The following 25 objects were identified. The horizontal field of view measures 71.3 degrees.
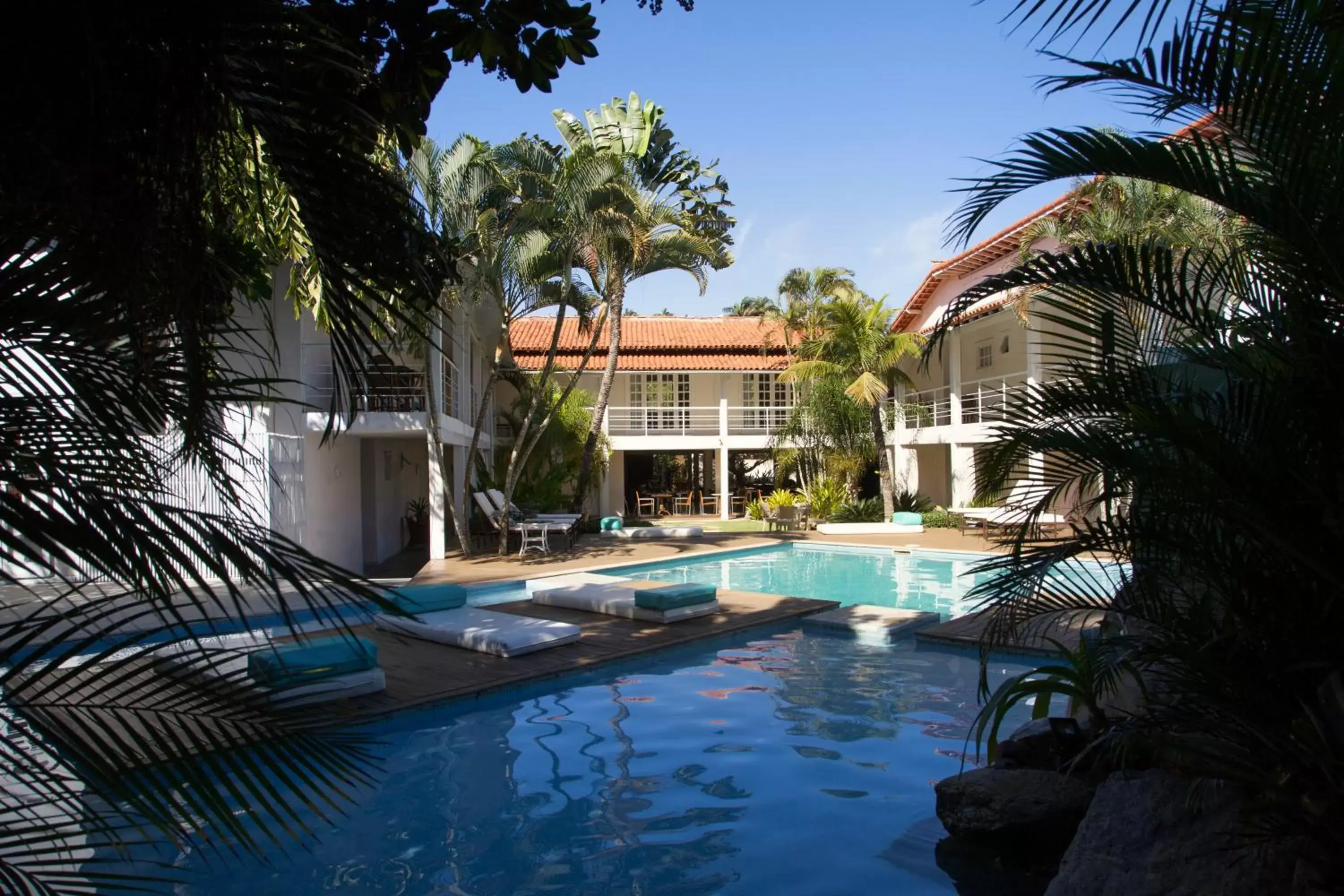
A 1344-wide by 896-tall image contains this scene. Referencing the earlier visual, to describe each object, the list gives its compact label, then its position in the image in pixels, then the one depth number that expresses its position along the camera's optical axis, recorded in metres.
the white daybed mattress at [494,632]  9.27
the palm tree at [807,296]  25.81
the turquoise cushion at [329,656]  7.19
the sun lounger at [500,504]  18.73
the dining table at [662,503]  29.30
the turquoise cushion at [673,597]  10.98
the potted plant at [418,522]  22.38
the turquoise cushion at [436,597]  10.53
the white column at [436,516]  16.80
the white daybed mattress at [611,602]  11.03
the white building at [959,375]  21.95
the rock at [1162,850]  3.56
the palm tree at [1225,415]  3.21
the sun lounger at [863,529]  21.95
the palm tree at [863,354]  22.73
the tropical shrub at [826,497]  24.41
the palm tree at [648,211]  17.62
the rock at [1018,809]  5.08
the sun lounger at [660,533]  21.38
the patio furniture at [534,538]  17.11
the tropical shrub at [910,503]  25.06
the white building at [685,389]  27.58
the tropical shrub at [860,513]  23.97
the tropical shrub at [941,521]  23.11
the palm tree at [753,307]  30.89
